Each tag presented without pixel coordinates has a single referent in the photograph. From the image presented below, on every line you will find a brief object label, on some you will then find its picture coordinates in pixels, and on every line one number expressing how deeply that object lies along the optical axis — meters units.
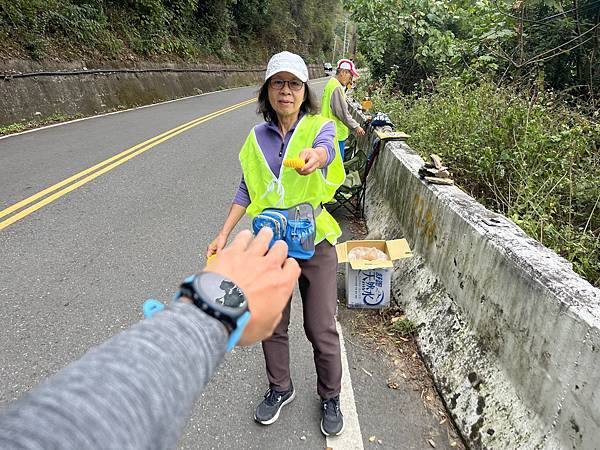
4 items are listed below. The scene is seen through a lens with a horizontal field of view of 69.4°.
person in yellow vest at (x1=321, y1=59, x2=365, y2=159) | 5.86
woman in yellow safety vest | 2.23
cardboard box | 3.39
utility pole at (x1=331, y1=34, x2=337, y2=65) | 58.38
